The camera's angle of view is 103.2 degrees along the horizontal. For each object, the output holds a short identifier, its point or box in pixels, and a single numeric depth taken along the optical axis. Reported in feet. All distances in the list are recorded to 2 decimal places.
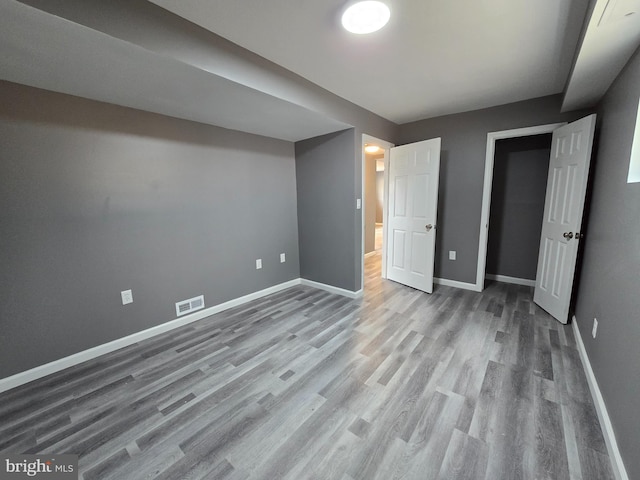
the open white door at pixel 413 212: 10.64
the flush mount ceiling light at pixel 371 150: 16.33
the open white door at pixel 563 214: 7.75
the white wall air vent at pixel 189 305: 8.71
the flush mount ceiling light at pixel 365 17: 4.70
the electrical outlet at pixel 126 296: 7.49
